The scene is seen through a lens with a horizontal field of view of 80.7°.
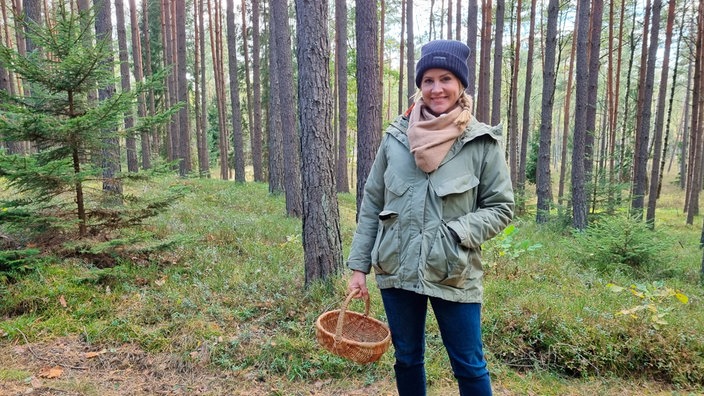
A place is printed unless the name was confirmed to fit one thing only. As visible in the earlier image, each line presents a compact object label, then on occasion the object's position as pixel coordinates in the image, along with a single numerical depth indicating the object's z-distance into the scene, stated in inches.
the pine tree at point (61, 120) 186.2
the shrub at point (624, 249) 259.3
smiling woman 81.0
